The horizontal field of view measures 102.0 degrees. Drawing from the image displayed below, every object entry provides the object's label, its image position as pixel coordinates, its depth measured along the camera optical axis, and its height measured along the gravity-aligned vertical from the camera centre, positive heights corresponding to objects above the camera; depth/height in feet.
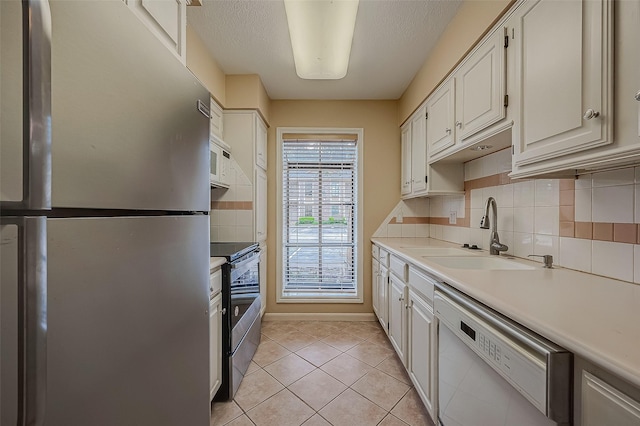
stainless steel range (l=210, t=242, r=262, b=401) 5.41 -2.35
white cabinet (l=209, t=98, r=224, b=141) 7.38 +2.70
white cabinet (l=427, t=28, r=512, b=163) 4.37 +2.24
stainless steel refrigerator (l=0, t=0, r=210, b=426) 1.27 -0.06
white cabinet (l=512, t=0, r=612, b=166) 2.75 +1.66
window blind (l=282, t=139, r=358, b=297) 10.08 -0.14
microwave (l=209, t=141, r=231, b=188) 6.72 +1.30
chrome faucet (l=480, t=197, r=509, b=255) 5.52 -0.35
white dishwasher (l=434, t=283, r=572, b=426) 2.10 -1.61
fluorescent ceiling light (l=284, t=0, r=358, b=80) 4.73 +3.72
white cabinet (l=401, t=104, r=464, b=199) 7.48 +1.26
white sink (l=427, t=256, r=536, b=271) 5.16 -1.05
